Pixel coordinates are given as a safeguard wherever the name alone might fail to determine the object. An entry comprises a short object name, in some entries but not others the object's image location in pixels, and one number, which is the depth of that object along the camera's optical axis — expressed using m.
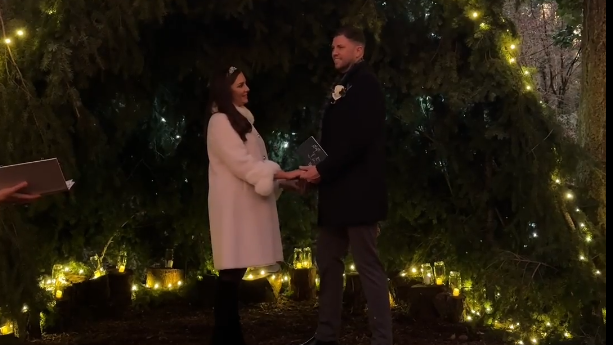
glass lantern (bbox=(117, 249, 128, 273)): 5.37
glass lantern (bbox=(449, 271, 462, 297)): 4.53
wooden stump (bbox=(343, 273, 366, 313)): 4.93
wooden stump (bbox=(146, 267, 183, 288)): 5.48
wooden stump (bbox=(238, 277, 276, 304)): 5.36
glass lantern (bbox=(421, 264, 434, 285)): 4.74
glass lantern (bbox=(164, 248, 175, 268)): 5.53
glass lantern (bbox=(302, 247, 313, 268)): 5.57
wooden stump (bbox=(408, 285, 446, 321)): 4.54
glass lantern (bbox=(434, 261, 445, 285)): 4.66
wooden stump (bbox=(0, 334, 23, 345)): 3.69
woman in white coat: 3.23
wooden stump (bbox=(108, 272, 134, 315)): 5.03
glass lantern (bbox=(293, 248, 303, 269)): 5.55
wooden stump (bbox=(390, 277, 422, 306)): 4.78
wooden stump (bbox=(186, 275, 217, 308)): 5.33
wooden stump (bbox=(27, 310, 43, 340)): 4.28
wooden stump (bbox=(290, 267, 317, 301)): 5.46
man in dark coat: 3.02
